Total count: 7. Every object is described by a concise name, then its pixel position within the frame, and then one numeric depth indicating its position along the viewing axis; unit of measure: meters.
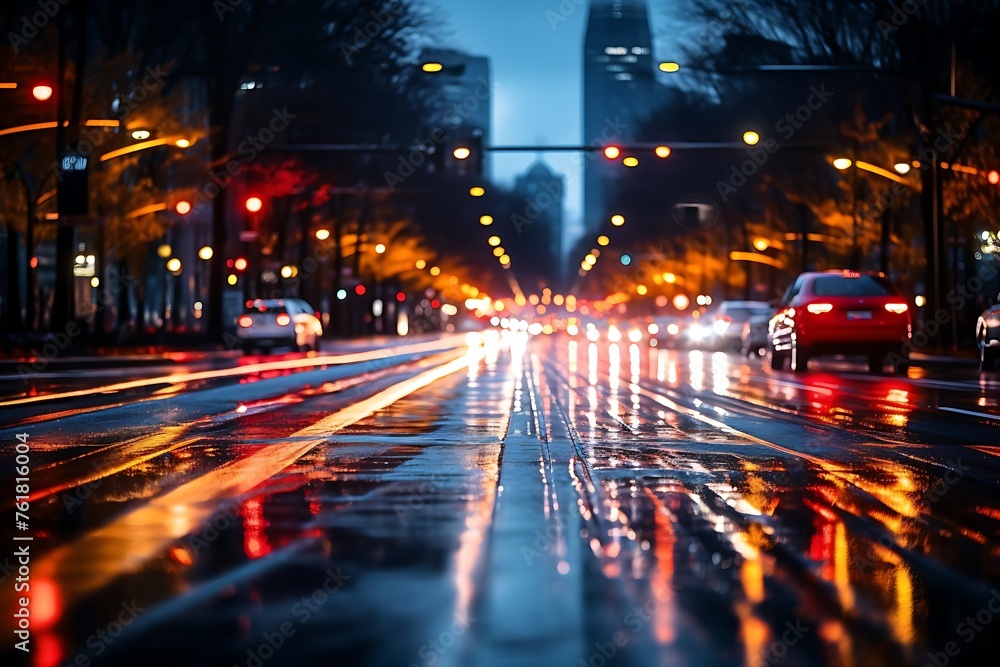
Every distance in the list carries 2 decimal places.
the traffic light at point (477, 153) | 42.04
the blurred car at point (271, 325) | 51.38
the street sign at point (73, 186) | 39.69
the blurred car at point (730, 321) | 57.59
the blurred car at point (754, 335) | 52.75
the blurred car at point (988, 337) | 32.91
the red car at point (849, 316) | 31.66
